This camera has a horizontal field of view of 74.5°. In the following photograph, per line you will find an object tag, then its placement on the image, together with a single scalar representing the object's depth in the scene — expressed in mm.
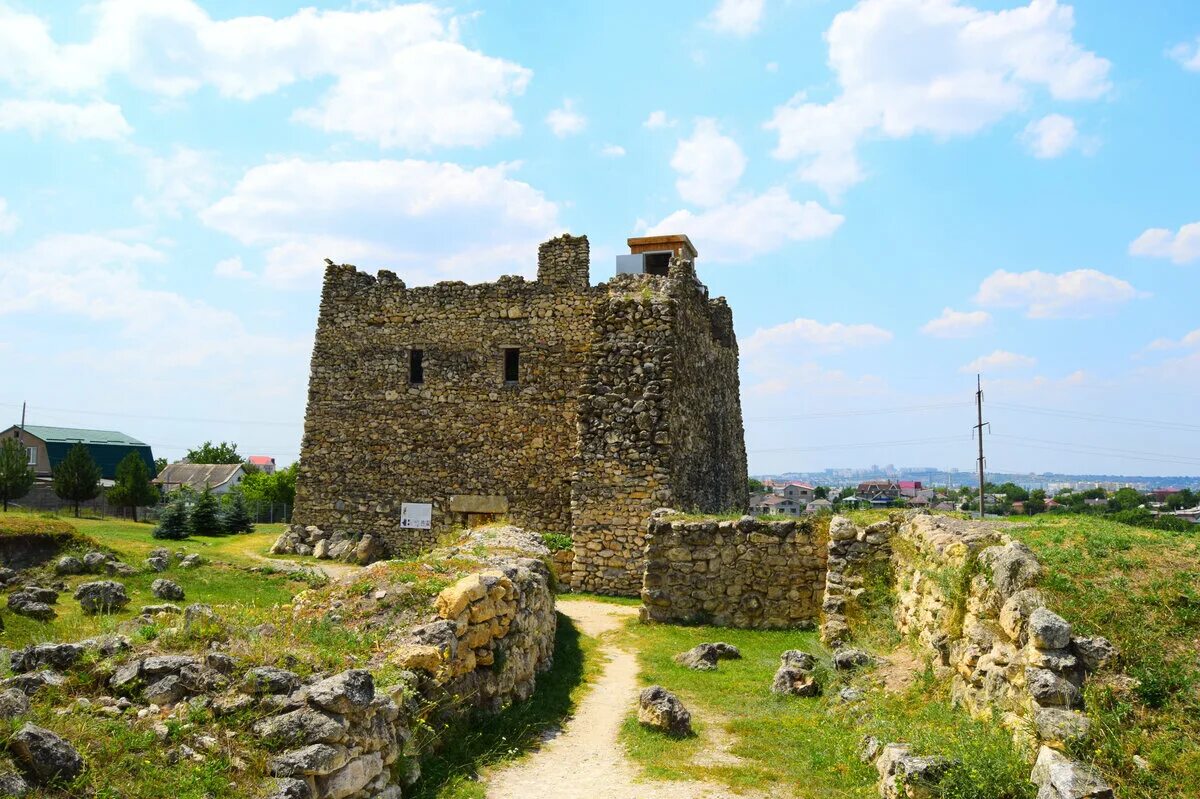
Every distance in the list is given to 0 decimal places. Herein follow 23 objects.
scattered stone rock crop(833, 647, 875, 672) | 9453
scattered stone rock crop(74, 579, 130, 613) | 13820
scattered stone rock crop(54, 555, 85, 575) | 16473
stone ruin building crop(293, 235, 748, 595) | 18156
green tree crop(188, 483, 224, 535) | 27312
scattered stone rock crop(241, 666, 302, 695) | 5539
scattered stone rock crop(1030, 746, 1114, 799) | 5074
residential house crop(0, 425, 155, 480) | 56969
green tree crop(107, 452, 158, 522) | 37594
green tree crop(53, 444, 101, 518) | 36094
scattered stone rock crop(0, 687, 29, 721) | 4441
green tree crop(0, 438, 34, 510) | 35531
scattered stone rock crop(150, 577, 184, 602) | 14980
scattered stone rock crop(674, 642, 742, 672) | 11180
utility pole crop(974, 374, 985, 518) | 43500
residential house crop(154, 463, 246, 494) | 65562
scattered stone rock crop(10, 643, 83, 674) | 5461
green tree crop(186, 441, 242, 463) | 79250
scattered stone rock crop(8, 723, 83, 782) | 4180
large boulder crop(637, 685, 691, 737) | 8352
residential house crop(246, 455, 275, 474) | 116125
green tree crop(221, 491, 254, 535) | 28248
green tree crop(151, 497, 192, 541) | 24794
